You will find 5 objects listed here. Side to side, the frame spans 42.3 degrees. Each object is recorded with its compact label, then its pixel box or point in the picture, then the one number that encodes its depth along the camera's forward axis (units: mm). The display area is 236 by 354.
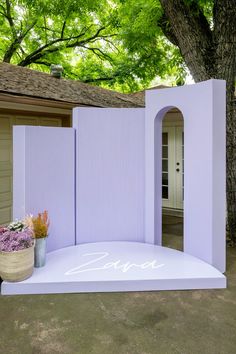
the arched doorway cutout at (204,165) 4328
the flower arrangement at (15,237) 3729
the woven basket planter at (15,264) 3712
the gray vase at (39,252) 4184
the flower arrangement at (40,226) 4152
